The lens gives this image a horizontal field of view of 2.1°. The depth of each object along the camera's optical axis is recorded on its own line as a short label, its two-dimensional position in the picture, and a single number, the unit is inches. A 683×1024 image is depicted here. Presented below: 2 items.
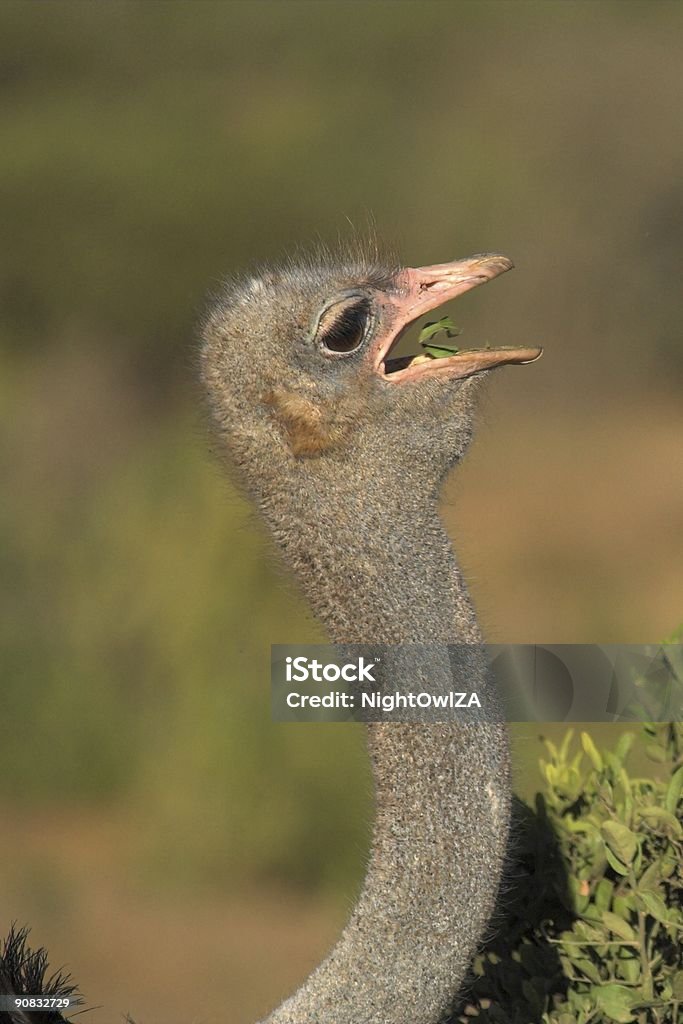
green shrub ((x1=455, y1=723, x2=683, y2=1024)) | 498.1
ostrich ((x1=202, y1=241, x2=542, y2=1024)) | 489.7
